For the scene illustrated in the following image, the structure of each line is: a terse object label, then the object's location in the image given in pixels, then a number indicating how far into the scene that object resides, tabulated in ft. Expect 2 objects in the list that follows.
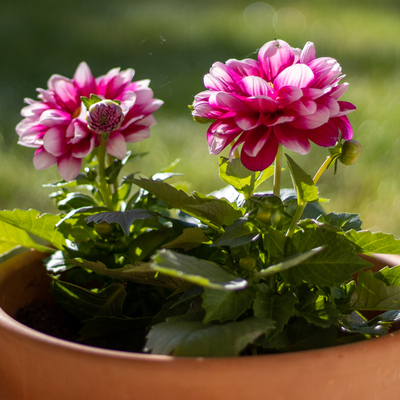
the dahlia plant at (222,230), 2.29
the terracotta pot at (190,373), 2.15
